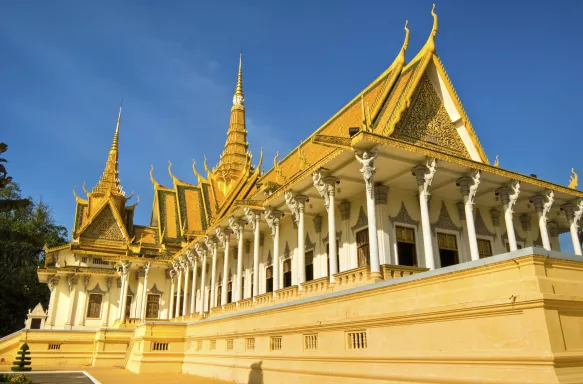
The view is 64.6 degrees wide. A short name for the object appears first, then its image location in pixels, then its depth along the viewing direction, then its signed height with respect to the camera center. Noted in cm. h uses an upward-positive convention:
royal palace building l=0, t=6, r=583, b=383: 578 +229
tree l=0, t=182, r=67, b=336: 3844 +558
